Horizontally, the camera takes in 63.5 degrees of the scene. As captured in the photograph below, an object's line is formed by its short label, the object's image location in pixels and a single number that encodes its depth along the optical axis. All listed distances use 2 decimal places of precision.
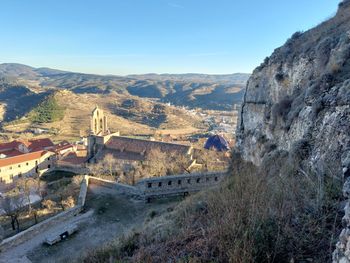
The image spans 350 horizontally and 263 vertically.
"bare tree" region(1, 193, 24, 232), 18.92
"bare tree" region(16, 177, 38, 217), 27.70
